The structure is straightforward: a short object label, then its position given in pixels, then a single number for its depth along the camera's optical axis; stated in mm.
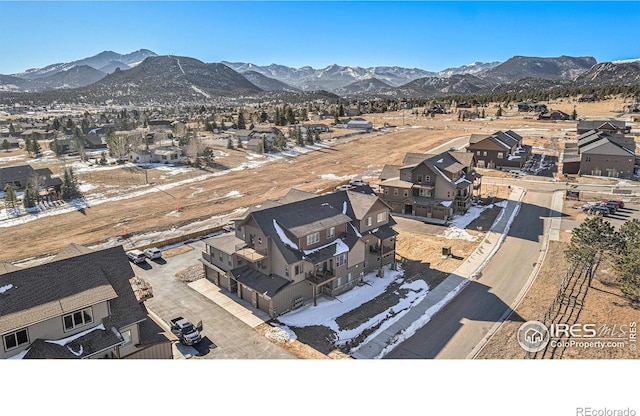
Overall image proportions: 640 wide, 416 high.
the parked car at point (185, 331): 17609
